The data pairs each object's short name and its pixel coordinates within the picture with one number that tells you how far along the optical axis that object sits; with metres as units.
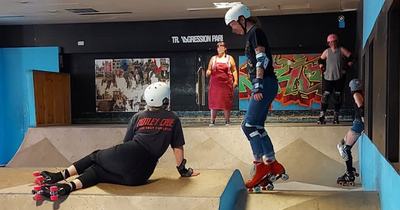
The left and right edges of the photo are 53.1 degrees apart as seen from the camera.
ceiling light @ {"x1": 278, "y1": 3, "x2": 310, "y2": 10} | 7.96
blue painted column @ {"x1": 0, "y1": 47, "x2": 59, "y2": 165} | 9.85
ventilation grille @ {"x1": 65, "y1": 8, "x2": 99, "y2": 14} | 8.18
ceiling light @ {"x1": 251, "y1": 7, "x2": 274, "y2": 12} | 8.13
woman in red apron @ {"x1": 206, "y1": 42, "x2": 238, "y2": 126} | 7.17
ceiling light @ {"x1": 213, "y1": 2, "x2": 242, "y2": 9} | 7.58
